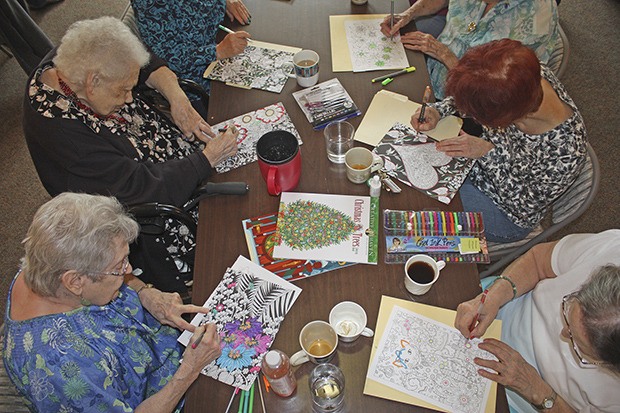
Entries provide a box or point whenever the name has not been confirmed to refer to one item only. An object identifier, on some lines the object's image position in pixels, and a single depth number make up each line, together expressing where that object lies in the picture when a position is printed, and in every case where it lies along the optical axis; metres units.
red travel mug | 1.62
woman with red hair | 1.62
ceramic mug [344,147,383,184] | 1.71
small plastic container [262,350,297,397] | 1.23
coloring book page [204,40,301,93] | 2.10
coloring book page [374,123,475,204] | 1.72
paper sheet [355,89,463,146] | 1.87
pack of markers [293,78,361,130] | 1.93
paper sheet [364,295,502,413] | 1.30
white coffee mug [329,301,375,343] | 1.38
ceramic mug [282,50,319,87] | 2.01
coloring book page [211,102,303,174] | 1.85
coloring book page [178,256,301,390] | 1.37
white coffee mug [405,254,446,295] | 1.44
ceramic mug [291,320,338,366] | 1.34
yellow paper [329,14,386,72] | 2.12
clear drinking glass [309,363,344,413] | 1.25
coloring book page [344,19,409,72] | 2.12
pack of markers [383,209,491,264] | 1.55
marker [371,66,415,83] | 2.05
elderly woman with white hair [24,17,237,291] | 1.69
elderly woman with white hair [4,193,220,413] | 1.26
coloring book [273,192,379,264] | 1.57
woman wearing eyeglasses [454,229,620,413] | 1.21
